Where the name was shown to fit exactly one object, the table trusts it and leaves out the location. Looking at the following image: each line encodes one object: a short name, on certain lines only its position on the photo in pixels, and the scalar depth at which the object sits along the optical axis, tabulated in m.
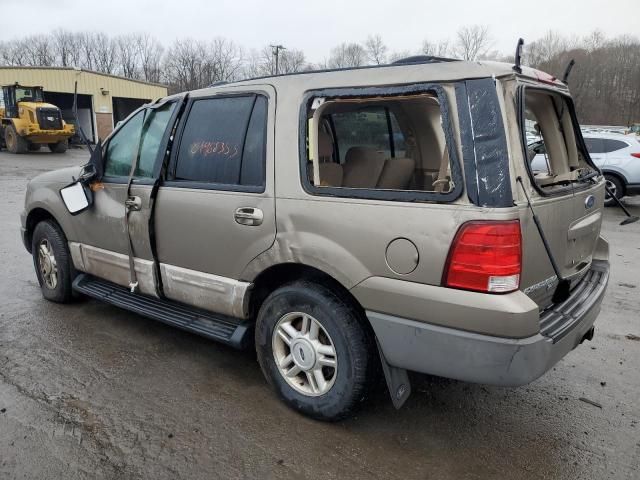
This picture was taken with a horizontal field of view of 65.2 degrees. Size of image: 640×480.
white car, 10.62
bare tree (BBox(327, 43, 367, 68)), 60.94
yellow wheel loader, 23.69
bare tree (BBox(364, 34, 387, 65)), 57.24
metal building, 31.86
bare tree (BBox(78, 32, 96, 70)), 80.50
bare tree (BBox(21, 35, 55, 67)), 73.94
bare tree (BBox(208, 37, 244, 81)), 62.81
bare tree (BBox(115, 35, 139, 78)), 78.31
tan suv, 2.25
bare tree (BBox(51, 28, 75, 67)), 78.94
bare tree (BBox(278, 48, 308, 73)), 52.11
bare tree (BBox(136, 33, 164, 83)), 72.69
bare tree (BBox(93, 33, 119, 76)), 80.81
